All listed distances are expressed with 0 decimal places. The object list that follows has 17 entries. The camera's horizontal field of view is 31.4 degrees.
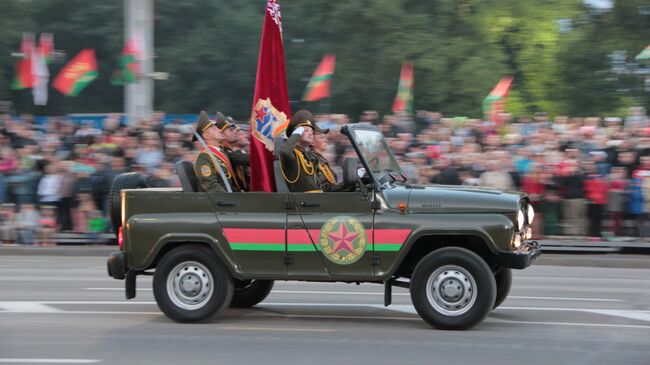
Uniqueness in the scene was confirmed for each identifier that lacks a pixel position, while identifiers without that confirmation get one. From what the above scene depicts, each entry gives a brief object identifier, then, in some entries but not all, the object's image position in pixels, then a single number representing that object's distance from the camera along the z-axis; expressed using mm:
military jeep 10180
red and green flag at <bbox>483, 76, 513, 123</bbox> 23669
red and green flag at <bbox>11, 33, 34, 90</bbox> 25547
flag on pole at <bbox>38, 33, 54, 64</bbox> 25500
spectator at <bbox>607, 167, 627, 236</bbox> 17953
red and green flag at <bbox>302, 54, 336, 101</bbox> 24656
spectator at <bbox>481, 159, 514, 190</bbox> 18130
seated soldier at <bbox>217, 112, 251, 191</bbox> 11375
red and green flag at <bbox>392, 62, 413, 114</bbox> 25047
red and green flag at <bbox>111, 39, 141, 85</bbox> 23453
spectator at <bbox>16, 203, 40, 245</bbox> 20188
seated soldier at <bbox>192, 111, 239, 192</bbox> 10844
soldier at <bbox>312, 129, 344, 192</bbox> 10938
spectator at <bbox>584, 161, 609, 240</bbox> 18078
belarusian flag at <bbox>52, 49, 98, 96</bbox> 25641
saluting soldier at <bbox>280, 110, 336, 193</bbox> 10602
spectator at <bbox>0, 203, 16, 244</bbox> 20266
